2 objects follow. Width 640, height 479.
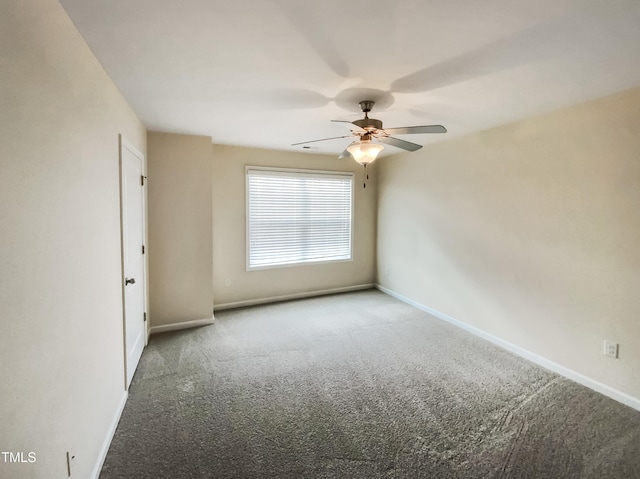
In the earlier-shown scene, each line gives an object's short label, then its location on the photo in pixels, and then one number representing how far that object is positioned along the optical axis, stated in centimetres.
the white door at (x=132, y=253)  252
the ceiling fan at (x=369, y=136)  244
